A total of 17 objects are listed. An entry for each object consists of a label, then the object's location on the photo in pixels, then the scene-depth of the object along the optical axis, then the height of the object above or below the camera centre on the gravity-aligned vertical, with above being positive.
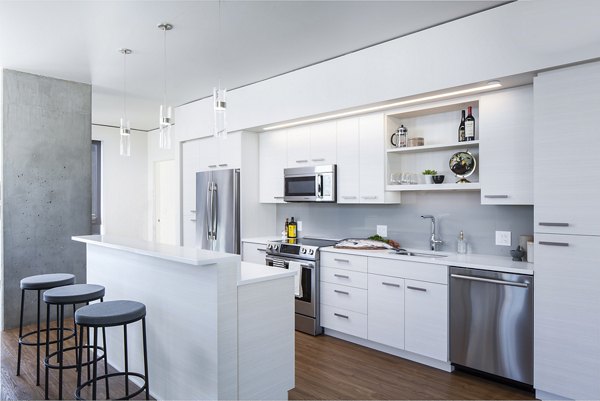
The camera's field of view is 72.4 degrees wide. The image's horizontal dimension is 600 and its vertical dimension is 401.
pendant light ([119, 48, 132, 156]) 3.39 +1.37
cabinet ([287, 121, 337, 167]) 4.23 +0.59
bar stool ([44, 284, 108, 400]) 2.57 -0.62
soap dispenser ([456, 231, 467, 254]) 3.49 -0.38
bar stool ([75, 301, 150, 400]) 2.17 -0.62
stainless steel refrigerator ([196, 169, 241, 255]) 4.90 -0.13
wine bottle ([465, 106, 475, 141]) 3.29 +0.59
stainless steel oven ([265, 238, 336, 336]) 3.94 -0.77
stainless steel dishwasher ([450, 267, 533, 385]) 2.72 -0.86
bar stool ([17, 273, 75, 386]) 3.00 -0.62
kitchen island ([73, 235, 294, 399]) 2.26 -0.75
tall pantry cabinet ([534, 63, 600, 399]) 2.45 -0.20
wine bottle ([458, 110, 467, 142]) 3.38 +0.56
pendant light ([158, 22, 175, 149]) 3.02 +0.57
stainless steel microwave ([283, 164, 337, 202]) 4.15 +0.17
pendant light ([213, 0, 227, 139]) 2.41 +0.57
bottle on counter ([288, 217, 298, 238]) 4.80 -0.36
